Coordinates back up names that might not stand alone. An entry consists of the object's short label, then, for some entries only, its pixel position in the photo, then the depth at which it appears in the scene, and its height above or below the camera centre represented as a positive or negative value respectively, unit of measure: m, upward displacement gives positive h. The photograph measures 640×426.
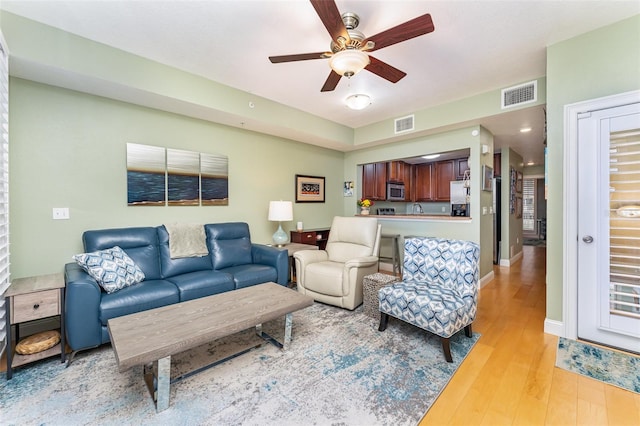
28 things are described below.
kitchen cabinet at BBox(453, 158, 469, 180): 6.23 +1.00
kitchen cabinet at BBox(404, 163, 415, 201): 6.73 +0.70
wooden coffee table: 1.55 -0.74
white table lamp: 3.97 -0.03
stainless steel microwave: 6.12 +0.45
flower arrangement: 5.27 +0.15
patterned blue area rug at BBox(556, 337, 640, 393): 1.90 -1.15
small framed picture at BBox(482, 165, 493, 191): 4.05 +0.50
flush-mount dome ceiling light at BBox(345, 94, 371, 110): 2.96 +1.20
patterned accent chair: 2.18 -0.71
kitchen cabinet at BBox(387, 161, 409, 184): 6.08 +0.91
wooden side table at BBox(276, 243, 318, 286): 3.96 -0.53
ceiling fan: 1.67 +1.17
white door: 2.19 -0.14
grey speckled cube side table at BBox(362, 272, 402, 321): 2.89 -0.85
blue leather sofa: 2.15 -0.65
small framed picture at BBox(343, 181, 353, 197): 5.63 +0.46
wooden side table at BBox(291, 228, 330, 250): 4.49 -0.43
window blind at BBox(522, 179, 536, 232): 9.21 +0.18
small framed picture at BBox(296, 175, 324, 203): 4.85 +0.41
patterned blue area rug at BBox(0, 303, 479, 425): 1.59 -1.16
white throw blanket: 3.06 -0.32
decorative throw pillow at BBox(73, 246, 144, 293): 2.35 -0.49
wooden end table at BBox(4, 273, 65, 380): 1.94 -0.69
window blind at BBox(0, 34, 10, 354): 2.01 +0.21
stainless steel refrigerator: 5.52 -0.27
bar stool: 4.63 -0.72
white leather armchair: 3.13 -0.64
